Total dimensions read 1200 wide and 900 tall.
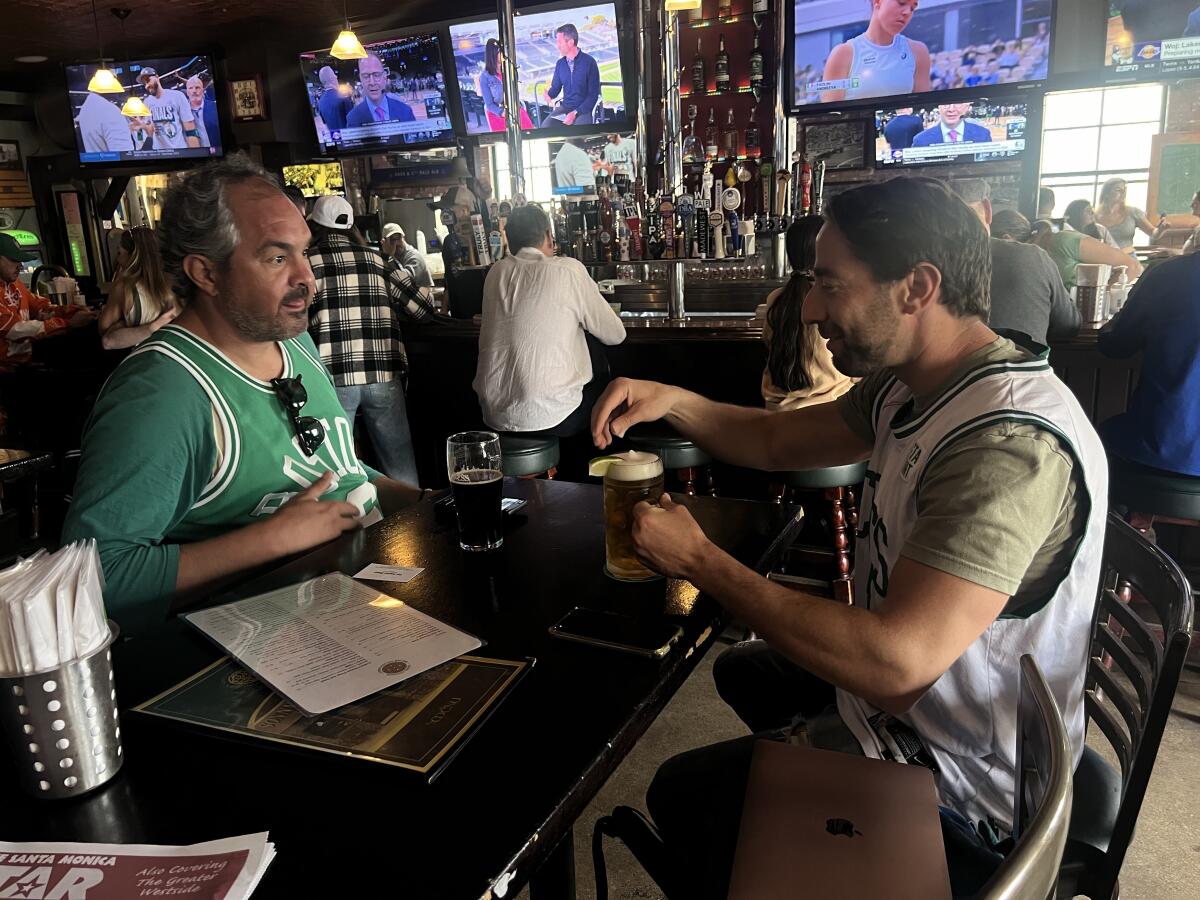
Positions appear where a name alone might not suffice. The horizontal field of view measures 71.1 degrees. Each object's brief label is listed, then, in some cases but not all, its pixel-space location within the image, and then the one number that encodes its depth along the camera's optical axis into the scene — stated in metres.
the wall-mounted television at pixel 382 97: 7.84
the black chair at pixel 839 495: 3.10
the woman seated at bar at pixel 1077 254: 4.79
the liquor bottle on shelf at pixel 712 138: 6.92
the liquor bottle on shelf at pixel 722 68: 6.71
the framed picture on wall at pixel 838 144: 7.21
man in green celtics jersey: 1.51
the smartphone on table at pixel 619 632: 1.19
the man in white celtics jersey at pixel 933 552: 1.17
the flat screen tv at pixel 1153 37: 5.66
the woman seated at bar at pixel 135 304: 4.46
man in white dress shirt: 3.65
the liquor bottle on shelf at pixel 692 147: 6.92
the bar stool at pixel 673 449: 3.37
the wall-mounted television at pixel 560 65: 6.95
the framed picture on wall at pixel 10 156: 10.91
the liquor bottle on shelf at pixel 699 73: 6.82
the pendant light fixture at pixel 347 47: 6.59
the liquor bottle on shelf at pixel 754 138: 6.88
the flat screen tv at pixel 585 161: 8.05
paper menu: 1.08
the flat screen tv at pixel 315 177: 8.88
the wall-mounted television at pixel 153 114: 8.63
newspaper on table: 0.76
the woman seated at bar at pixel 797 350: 3.14
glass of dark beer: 1.56
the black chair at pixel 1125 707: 1.16
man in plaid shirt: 4.15
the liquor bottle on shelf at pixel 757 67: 6.62
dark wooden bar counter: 3.55
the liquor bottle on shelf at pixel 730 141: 6.88
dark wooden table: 0.80
